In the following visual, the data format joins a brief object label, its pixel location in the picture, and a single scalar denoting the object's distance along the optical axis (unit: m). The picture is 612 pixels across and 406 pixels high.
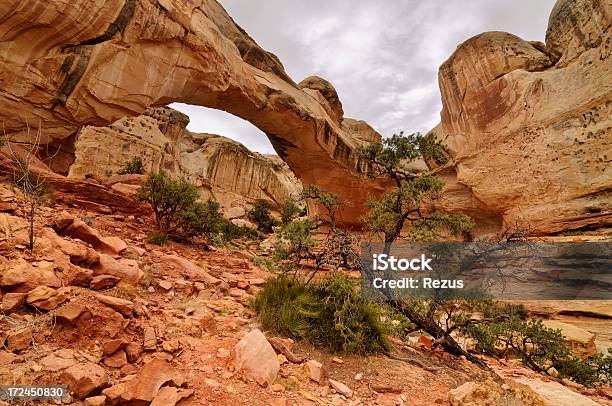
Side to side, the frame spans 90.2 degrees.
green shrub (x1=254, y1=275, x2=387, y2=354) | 3.99
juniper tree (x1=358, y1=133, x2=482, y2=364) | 5.55
